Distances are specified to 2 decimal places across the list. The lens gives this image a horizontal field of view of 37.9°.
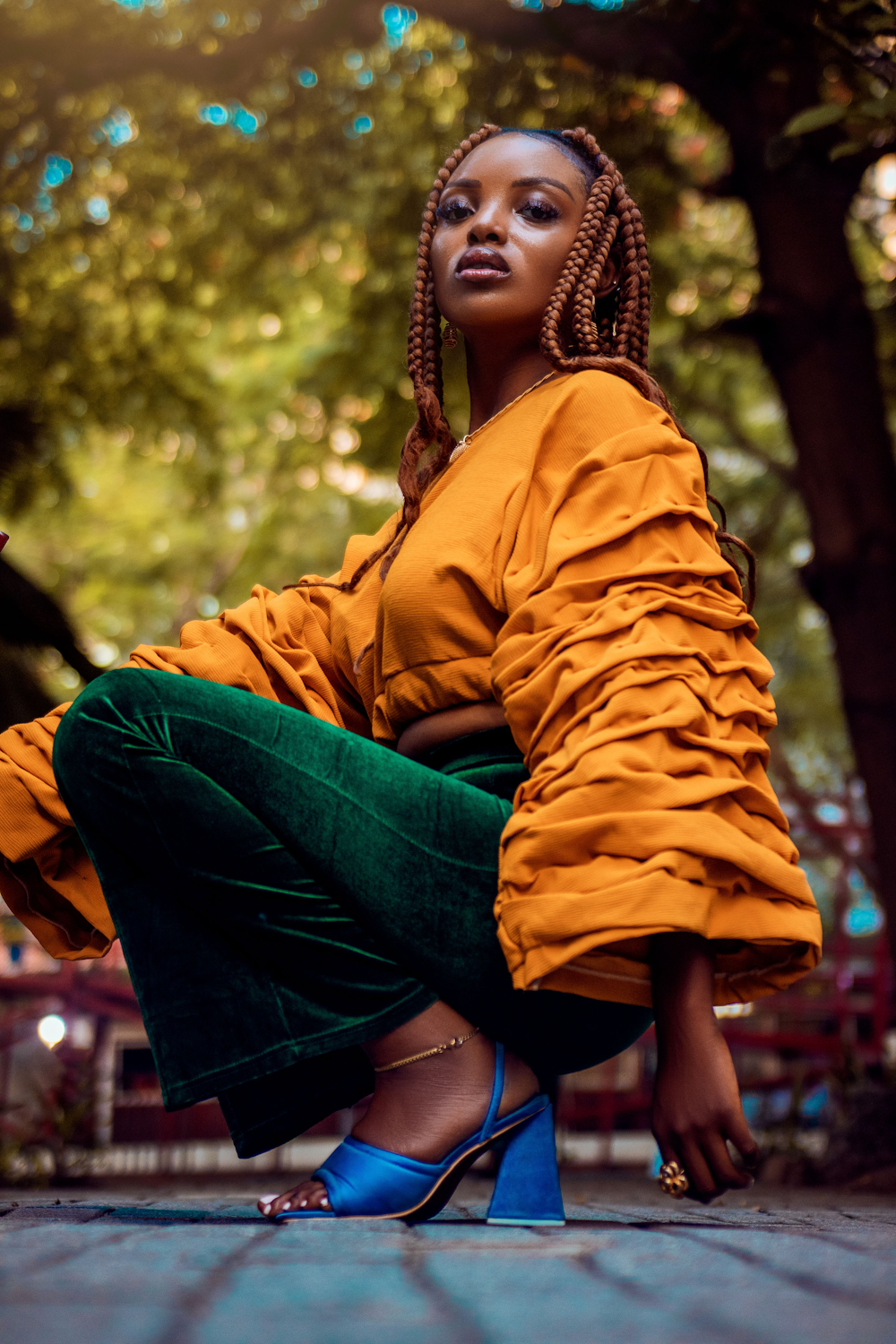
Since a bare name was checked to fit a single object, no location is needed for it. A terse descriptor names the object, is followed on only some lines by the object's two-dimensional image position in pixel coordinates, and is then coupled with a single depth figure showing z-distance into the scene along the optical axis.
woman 1.77
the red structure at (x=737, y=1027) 9.09
